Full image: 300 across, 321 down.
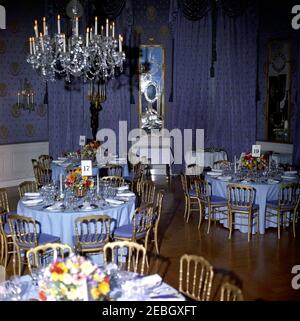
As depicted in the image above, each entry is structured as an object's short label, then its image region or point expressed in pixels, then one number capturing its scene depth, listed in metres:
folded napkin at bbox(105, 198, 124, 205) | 6.32
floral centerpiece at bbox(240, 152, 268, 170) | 8.20
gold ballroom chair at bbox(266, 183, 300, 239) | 7.47
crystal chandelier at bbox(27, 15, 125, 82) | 7.91
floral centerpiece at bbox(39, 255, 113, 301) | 3.02
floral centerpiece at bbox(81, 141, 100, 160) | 10.20
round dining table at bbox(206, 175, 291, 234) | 7.68
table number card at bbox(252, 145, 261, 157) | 8.27
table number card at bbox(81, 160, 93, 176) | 6.47
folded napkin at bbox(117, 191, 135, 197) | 6.77
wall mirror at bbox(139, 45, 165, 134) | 13.39
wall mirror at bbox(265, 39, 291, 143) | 11.66
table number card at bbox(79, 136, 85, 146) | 10.47
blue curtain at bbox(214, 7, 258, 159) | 12.16
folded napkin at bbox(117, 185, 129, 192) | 7.15
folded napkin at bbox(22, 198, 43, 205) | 6.26
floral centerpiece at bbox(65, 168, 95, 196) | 6.47
